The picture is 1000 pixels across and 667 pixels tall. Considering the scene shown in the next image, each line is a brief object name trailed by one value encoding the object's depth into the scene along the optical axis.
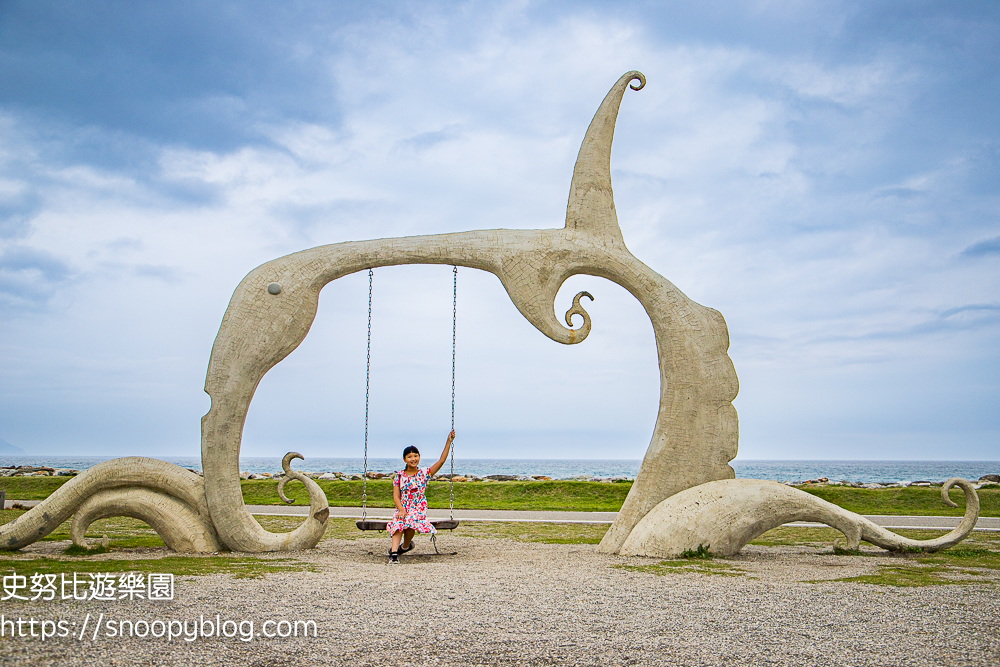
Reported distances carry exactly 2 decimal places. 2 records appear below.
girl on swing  7.69
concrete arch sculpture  7.62
